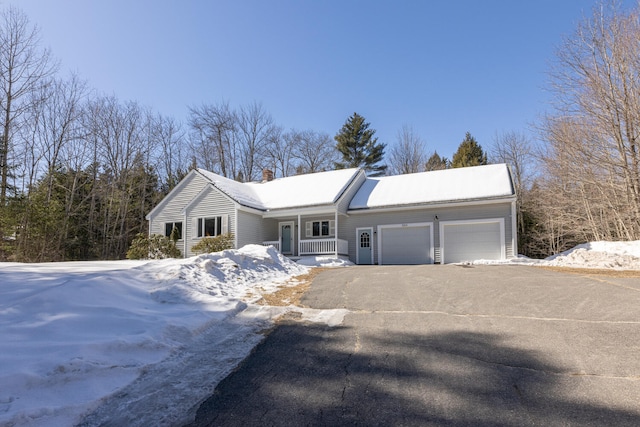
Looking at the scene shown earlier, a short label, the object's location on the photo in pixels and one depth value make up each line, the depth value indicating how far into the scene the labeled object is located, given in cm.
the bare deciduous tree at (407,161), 3666
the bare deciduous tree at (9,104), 1870
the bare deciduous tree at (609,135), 1405
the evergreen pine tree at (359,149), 3762
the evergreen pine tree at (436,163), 3684
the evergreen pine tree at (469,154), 3366
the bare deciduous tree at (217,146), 3497
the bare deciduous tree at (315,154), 3866
